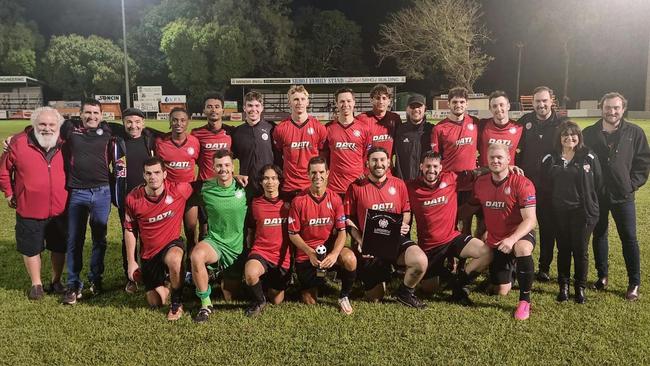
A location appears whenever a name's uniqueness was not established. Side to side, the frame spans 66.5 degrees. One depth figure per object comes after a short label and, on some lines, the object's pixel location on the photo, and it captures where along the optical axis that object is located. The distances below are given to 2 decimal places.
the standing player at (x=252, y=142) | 5.39
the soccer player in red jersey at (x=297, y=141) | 5.38
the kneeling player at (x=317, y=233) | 4.51
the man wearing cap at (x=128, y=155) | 5.06
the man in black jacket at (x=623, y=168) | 4.64
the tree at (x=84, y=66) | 47.25
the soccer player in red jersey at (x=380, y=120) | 5.62
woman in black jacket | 4.51
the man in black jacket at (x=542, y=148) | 5.14
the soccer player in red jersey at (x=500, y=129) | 5.25
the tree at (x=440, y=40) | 40.75
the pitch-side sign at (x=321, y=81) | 35.66
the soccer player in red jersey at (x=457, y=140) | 5.42
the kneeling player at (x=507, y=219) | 4.43
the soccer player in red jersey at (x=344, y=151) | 5.45
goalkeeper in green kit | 4.59
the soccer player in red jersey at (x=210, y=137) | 5.37
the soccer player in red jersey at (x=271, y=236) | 4.59
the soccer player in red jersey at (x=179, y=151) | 5.24
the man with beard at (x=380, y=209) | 4.58
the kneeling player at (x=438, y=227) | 4.71
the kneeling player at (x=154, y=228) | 4.52
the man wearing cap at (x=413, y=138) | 5.59
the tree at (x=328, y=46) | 48.16
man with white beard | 4.74
